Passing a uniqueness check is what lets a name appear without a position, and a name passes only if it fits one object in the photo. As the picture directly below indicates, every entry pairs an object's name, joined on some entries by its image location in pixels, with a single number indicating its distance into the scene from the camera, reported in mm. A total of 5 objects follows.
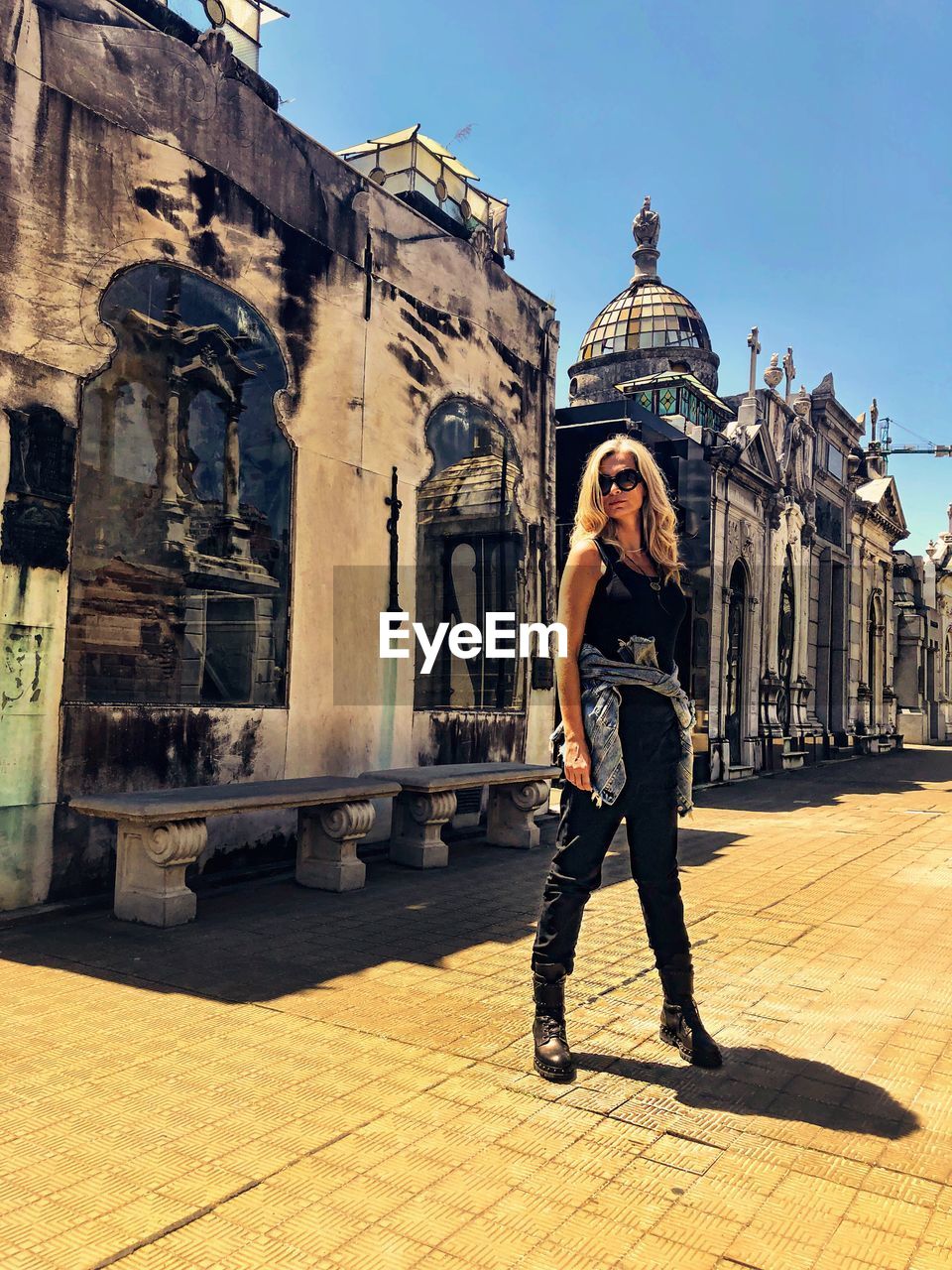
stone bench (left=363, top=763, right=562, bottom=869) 7965
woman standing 3697
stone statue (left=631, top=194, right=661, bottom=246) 30431
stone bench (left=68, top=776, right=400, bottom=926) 5707
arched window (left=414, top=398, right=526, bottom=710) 9633
